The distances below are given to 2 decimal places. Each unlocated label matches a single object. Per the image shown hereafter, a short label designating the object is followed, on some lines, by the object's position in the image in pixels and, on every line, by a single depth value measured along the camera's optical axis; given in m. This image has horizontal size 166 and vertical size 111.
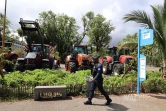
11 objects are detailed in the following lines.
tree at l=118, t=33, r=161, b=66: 6.42
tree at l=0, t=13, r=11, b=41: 14.99
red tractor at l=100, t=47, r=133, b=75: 9.92
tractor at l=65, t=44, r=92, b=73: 10.00
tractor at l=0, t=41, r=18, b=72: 11.35
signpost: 5.34
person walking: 4.46
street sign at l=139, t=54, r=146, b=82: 5.43
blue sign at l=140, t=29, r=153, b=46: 5.26
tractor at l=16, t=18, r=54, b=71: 9.30
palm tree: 6.06
